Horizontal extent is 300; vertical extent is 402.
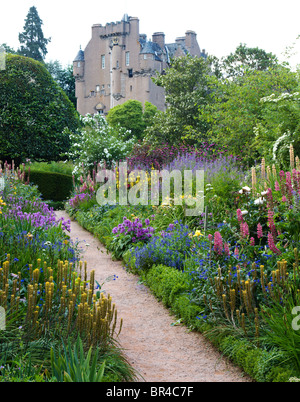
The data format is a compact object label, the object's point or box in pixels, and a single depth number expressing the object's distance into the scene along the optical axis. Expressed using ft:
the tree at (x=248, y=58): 94.17
